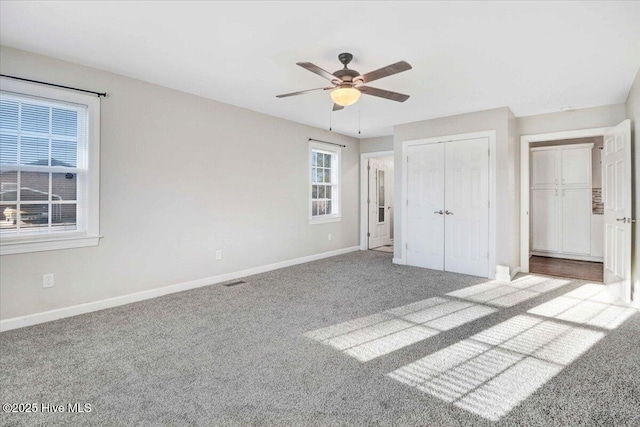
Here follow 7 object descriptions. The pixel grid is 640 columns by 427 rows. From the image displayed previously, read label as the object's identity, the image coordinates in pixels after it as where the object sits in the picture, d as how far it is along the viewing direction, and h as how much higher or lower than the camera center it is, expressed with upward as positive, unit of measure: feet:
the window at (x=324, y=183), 20.30 +2.17
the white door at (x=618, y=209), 11.50 +0.27
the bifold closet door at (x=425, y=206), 17.25 +0.56
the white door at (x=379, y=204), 24.20 +0.89
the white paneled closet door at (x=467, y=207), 15.80 +0.45
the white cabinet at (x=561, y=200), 19.62 +0.98
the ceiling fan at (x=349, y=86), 9.30 +3.86
